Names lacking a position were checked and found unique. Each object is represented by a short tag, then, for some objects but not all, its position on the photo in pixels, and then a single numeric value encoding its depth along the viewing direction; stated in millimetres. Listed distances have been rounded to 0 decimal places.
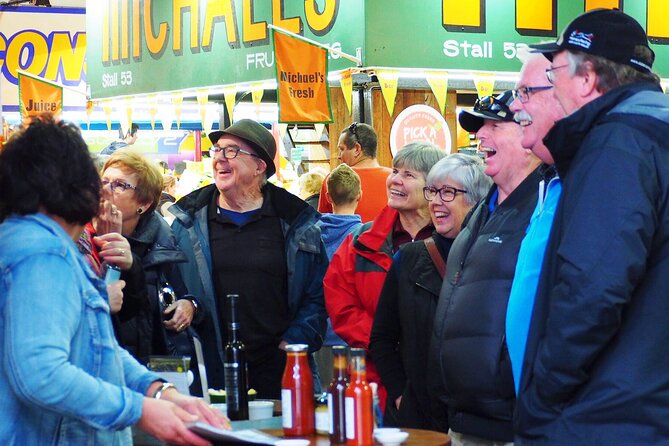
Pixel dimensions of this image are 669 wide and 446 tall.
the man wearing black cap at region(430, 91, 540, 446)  3529
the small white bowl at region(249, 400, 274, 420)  3699
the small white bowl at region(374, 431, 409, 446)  3152
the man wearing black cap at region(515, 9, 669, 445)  2559
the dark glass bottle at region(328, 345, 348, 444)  3250
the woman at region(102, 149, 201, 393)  4410
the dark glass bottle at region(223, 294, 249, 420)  3709
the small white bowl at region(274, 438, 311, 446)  3012
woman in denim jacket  2398
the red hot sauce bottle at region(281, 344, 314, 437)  3367
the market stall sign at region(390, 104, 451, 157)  11148
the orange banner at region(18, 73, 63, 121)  12375
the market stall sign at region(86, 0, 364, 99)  10672
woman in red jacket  4875
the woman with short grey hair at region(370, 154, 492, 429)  4277
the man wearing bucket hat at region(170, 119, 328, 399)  4852
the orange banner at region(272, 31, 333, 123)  9086
